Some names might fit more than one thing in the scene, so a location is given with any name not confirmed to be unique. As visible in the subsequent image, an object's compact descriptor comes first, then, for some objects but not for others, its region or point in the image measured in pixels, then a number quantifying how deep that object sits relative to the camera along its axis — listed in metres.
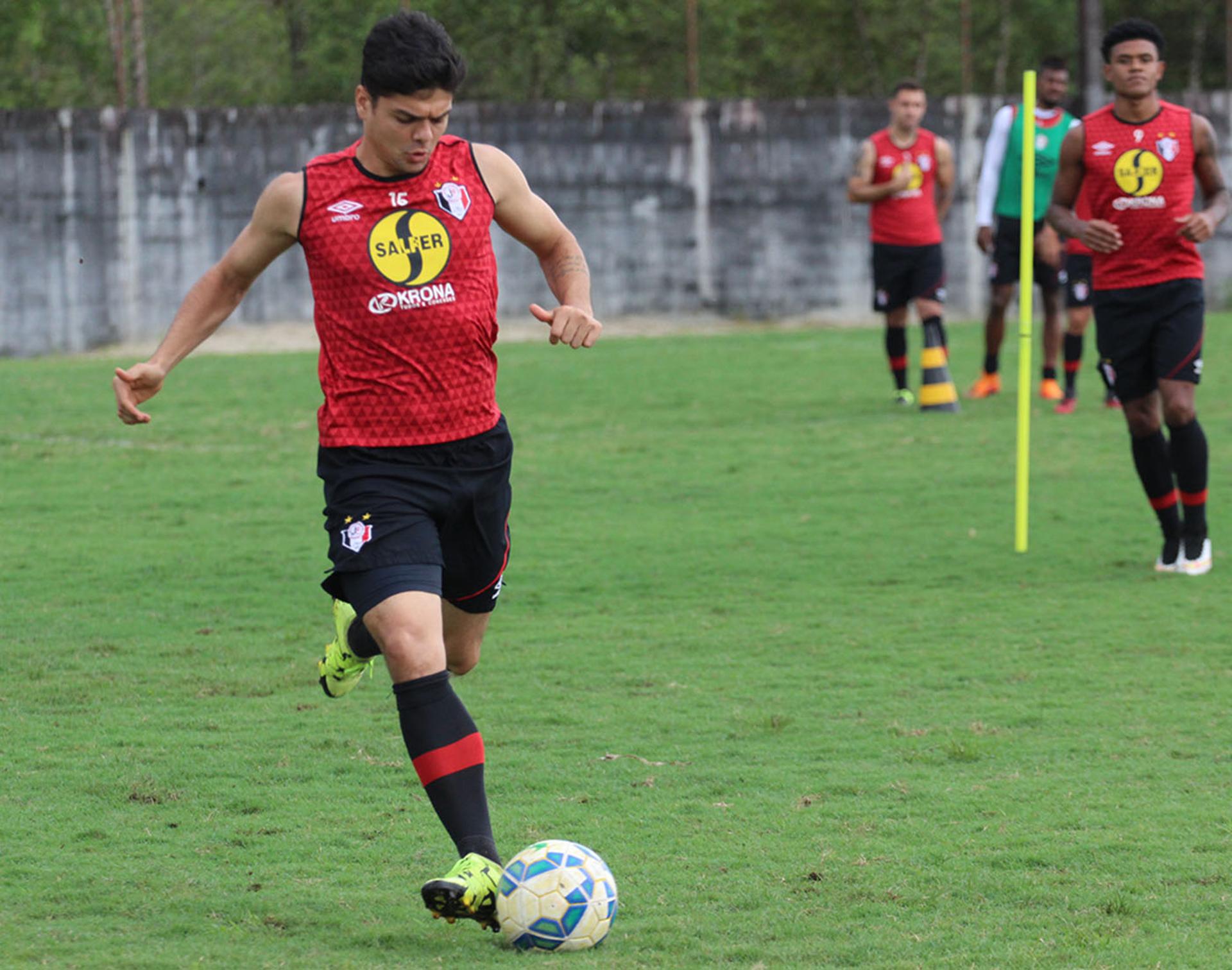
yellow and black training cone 26.67
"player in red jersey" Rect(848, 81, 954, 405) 27.05
